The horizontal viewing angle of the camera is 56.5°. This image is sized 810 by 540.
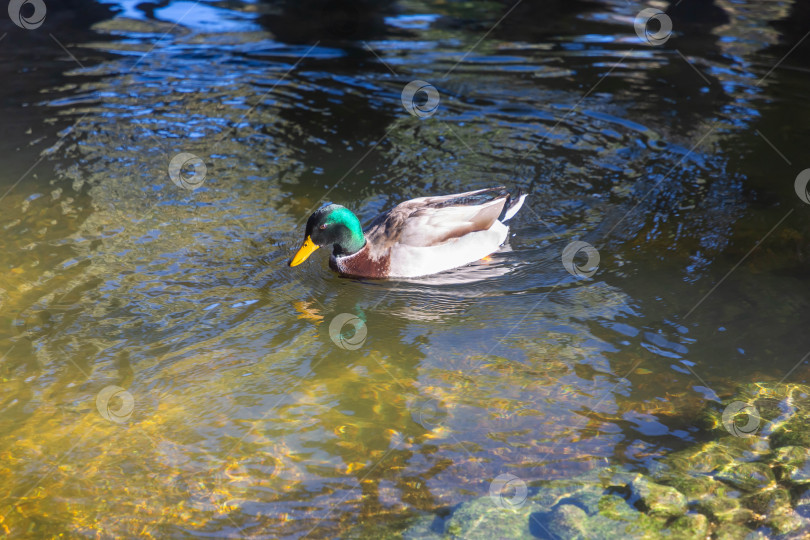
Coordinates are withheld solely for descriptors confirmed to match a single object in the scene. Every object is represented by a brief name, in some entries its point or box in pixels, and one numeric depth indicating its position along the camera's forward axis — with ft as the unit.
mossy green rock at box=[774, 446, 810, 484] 13.02
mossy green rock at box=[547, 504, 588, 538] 12.14
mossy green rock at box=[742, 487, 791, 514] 12.44
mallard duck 19.83
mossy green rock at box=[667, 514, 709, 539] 11.98
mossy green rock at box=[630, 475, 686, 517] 12.39
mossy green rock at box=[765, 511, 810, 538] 12.04
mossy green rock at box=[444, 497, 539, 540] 12.21
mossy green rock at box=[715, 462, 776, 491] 12.92
